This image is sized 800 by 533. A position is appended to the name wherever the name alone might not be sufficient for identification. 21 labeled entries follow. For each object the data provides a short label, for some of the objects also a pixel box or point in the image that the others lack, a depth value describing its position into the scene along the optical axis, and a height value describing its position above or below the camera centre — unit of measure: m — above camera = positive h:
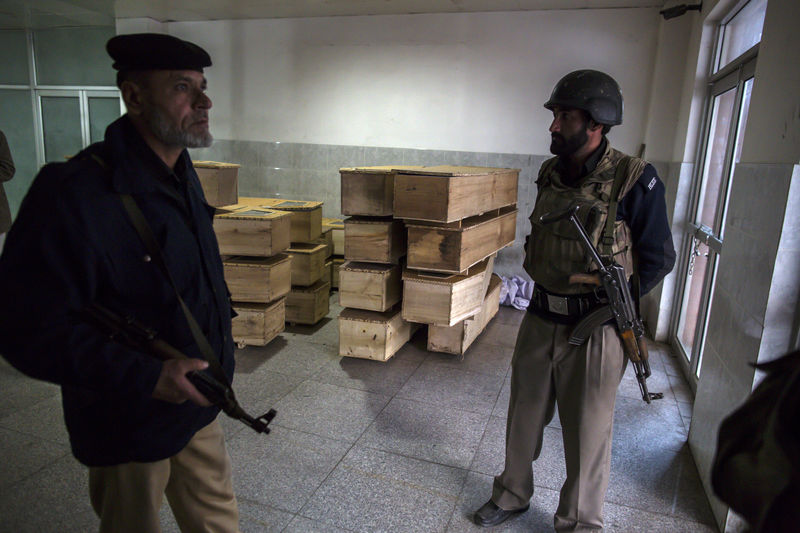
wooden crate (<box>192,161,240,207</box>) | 4.04 -0.18
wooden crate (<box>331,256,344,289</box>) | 5.78 -1.15
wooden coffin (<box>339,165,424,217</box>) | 3.71 -0.19
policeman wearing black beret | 1.17 -0.34
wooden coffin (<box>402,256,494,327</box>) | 3.71 -0.95
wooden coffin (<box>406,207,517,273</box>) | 3.56 -0.55
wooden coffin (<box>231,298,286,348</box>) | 4.09 -1.32
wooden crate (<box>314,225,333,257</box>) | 5.48 -0.81
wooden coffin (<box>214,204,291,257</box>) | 3.96 -0.57
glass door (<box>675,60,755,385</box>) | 3.45 -0.19
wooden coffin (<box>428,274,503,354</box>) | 4.15 -1.38
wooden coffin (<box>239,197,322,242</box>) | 4.69 -0.50
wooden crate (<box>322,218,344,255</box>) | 5.80 -0.84
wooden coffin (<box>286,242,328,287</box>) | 4.64 -0.92
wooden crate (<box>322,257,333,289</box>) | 5.22 -1.15
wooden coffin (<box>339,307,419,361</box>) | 3.92 -1.30
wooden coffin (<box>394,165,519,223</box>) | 3.33 -0.17
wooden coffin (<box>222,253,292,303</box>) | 4.00 -0.94
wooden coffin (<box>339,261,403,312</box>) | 3.86 -0.92
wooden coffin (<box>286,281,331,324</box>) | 4.80 -1.34
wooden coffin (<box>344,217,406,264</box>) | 3.80 -0.55
